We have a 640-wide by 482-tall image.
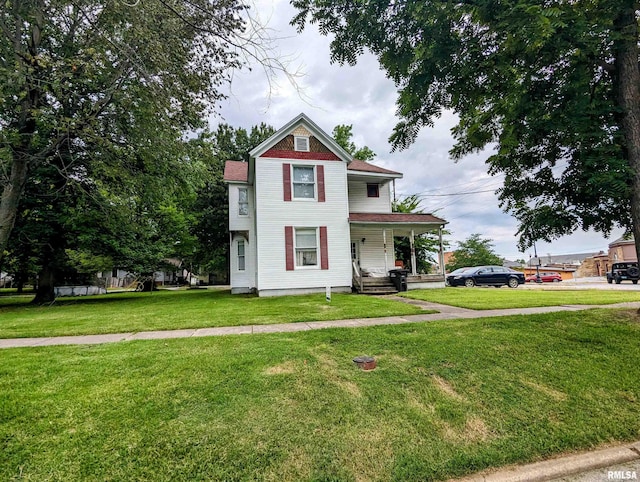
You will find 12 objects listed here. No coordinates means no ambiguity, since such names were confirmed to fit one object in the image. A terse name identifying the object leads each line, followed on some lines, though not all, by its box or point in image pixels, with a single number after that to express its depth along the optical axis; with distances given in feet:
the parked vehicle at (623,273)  74.34
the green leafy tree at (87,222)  37.55
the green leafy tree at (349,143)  85.97
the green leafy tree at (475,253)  112.16
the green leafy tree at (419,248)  70.28
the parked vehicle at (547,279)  103.91
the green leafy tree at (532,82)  13.61
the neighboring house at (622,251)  130.04
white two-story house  43.57
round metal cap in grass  13.06
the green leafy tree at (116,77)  13.44
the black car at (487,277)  65.41
